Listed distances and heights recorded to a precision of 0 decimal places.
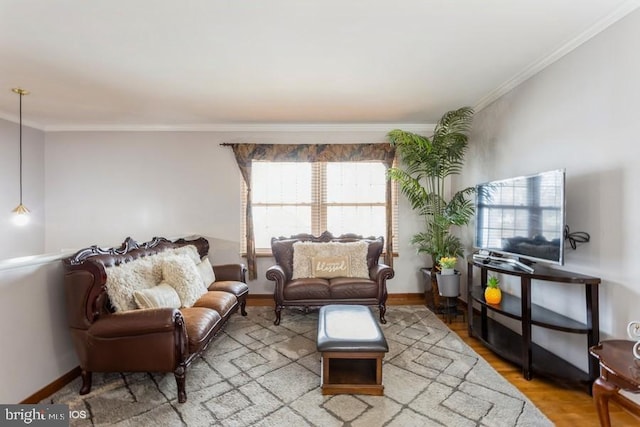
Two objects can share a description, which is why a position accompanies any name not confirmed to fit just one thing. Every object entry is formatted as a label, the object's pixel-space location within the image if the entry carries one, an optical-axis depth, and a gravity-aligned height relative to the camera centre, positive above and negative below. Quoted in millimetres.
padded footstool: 2131 -1045
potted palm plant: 3842 +498
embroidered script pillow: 3834 -745
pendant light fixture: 3189 -24
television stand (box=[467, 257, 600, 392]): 2148 -876
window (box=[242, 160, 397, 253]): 4598 +176
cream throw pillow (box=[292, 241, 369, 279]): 3865 -593
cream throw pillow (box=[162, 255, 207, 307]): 2777 -661
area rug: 1932 -1359
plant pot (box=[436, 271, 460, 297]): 3623 -910
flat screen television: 2271 -73
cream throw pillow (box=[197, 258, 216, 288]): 3414 -748
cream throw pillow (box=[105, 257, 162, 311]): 2293 -596
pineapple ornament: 2734 -771
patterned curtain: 4445 +826
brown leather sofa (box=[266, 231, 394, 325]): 3570 -982
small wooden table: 1477 -820
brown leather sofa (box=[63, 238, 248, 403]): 2125 -897
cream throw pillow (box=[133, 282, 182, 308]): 2371 -733
